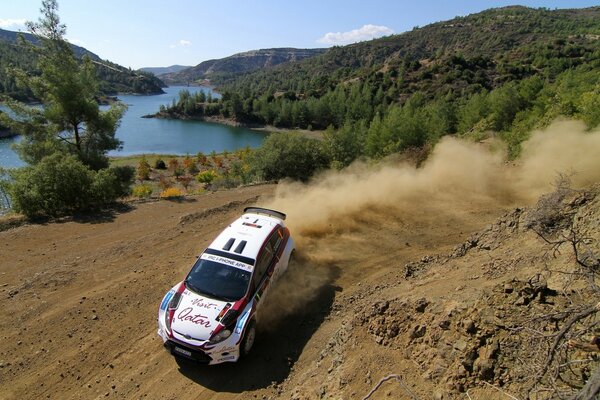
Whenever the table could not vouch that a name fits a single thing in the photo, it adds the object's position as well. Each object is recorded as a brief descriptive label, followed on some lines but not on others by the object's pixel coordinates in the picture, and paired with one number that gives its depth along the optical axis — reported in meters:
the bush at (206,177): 45.22
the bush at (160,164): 56.72
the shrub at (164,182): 41.66
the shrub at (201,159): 59.29
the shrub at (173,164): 55.16
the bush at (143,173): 48.00
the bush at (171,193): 19.38
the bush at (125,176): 21.31
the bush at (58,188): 15.27
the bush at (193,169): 54.38
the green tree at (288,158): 27.25
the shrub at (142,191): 30.80
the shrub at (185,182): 41.72
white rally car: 7.02
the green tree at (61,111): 21.34
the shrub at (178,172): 51.66
